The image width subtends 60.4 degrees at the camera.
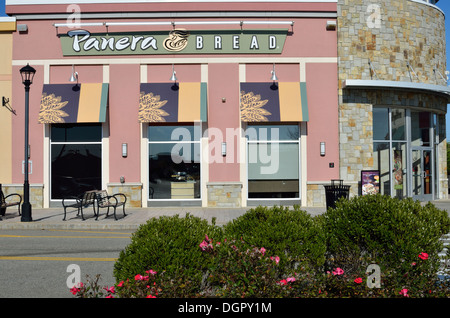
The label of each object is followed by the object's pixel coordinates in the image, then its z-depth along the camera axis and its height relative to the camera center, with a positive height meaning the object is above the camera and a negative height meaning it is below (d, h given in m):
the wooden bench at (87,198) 13.27 -1.15
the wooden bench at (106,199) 13.47 -1.33
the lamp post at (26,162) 12.83 +0.16
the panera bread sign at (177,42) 17.30 +5.56
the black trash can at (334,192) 13.71 -0.95
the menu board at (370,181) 16.39 -0.67
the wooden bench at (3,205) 13.74 -1.34
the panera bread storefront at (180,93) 17.11 +3.27
